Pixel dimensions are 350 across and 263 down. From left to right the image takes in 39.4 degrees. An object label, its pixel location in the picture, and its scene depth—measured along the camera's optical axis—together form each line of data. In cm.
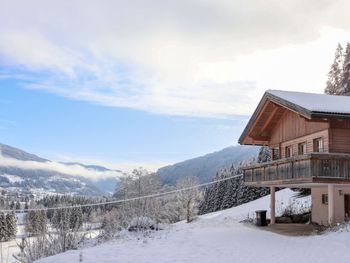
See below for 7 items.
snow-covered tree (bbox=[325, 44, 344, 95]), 5042
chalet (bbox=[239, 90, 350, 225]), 2061
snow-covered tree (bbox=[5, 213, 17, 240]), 8569
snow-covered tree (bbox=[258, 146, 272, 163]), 6266
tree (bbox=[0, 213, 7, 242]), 8478
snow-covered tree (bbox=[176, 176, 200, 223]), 6563
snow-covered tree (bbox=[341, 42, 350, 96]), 4697
